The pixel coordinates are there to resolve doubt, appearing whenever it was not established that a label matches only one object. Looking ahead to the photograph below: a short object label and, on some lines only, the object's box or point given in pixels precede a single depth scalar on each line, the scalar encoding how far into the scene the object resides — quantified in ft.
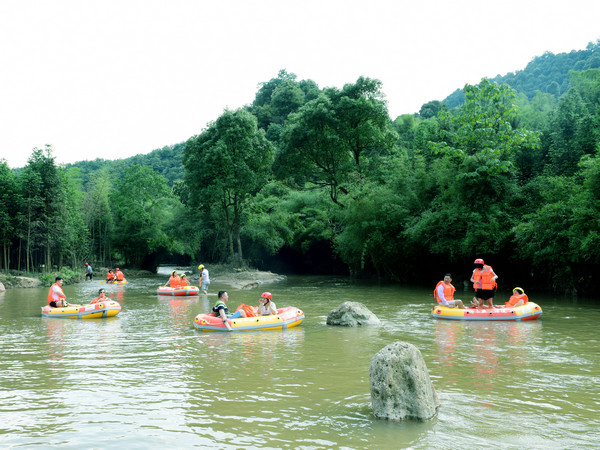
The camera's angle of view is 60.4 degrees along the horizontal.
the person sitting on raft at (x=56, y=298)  57.06
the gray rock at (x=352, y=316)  47.50
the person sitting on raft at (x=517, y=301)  51.55
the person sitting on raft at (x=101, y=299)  57.06
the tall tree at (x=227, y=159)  126.21
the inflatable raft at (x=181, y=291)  81.41
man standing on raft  51.49
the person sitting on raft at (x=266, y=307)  47.60
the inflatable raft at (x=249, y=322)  45.65
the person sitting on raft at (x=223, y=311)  45.53
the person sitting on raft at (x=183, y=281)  84.12
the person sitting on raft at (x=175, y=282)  83.64
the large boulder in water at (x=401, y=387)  21.11
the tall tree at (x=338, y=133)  110.32
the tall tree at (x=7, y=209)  110.32
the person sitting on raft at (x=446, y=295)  53.16
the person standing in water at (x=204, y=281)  82.28
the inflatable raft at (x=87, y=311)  55.47
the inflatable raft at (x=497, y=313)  50.16
